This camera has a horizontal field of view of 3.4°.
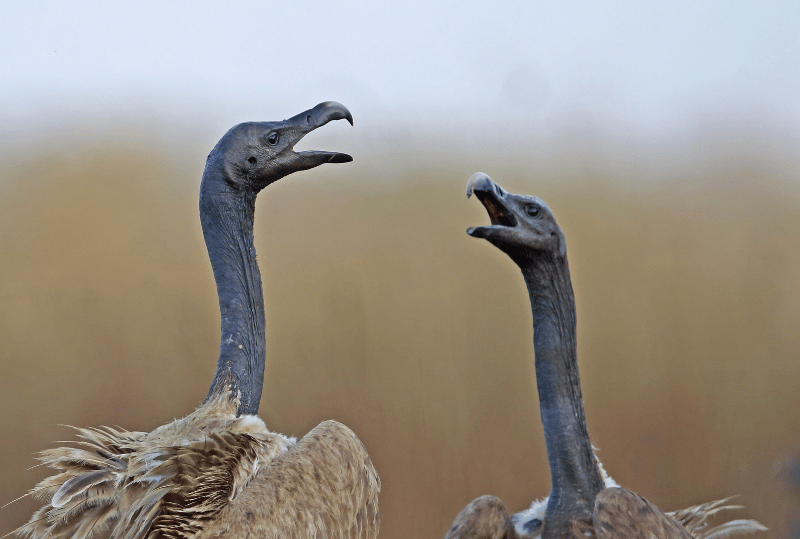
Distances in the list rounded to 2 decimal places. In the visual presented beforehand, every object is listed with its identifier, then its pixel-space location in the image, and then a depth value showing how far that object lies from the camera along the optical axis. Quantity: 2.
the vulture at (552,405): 13.90
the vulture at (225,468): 13.75
